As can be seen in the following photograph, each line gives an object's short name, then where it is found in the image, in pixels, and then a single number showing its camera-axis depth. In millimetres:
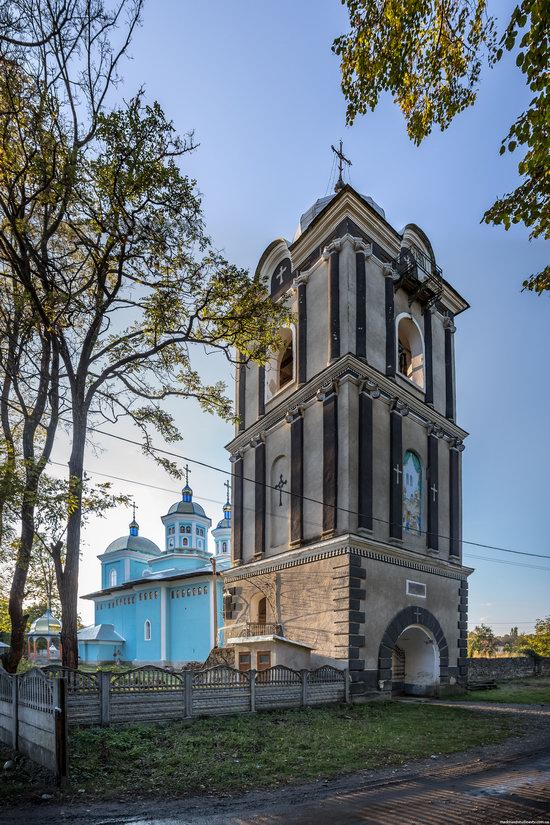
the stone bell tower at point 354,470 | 17625
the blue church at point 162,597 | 40781
